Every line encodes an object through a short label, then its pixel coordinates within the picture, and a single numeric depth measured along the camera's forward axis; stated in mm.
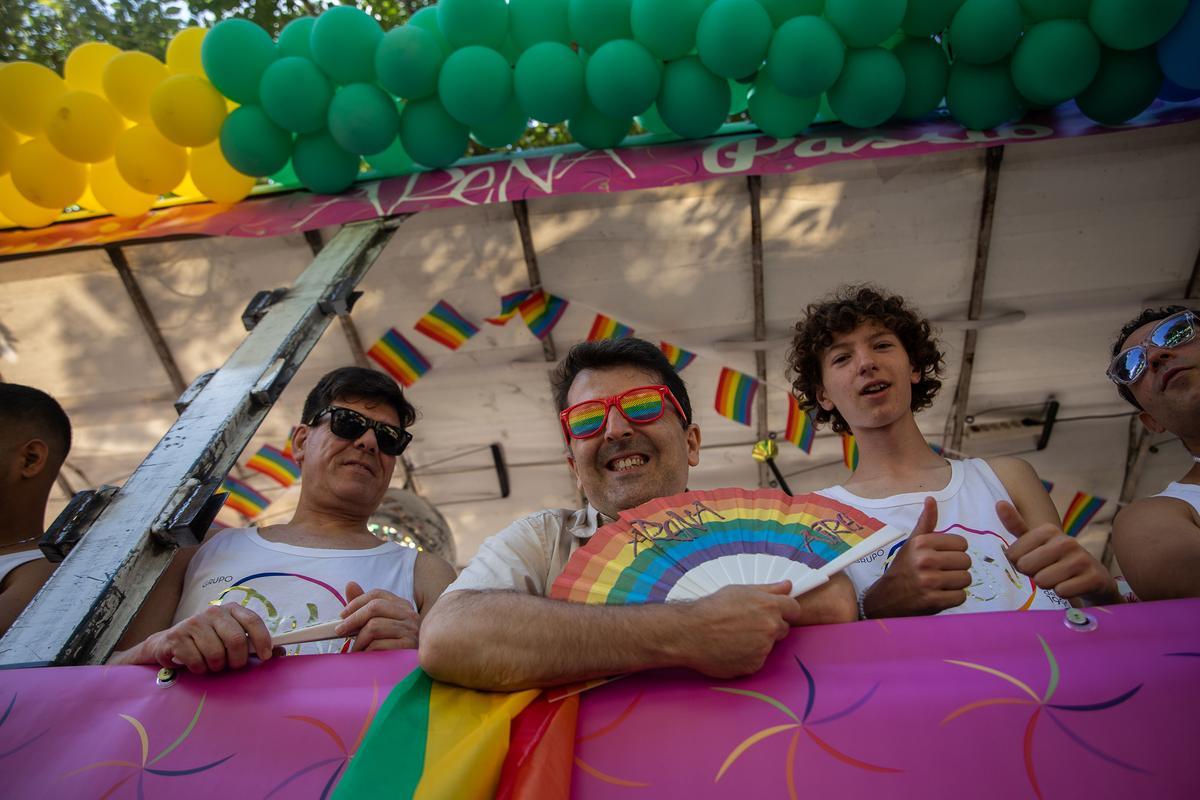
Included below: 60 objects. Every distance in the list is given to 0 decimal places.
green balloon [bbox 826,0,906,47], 2818
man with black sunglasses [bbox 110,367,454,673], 1461
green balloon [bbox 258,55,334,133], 3086
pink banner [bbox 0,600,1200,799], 1080
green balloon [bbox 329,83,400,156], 3139
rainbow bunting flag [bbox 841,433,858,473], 4164
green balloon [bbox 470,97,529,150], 3334
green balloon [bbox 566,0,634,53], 3057
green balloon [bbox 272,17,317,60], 3234
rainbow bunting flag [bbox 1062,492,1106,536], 4727
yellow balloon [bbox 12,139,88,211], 3295
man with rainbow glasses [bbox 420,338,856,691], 1212
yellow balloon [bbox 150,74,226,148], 3170
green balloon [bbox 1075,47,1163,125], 2896
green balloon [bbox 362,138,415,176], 3689
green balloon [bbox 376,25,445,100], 3035
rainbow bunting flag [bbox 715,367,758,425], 4246
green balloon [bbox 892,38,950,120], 3152
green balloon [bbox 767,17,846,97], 2865
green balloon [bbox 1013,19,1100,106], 2803
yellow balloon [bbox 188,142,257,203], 3529
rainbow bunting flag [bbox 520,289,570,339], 3971
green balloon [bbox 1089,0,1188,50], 2613
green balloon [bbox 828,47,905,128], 3033
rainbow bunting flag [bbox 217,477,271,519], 4871
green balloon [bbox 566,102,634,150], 3416
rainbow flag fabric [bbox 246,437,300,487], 4668
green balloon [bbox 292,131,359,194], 3432
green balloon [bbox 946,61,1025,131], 3062
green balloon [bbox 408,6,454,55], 3193
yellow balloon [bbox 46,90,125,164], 3197
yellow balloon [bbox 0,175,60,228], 3586
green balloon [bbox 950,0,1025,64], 2824
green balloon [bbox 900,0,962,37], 2945
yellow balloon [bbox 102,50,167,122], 3217
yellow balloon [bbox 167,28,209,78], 3359
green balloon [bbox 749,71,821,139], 3197
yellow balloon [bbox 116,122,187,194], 3277
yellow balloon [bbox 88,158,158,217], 3529
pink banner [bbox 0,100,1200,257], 3205
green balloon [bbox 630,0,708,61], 2951
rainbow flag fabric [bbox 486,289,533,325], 3967
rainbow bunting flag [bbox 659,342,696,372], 4129
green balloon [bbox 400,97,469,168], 3320
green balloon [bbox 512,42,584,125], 3092
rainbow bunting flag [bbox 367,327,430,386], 4164
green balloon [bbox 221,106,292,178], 3230
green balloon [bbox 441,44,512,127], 3031
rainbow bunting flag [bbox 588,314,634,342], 4090
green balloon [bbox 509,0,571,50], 3152
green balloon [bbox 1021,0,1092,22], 2810
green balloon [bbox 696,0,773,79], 2863
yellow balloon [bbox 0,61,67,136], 3182
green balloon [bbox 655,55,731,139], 3146
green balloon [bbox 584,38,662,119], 3016
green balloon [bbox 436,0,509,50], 3049
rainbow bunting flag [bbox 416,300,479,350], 4051
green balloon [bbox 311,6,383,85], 3057
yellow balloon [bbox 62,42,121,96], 3365
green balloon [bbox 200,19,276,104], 3115
